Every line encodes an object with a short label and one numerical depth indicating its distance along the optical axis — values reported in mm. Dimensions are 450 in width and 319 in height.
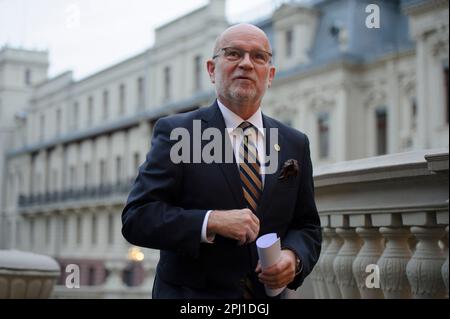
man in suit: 2381
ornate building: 24141
